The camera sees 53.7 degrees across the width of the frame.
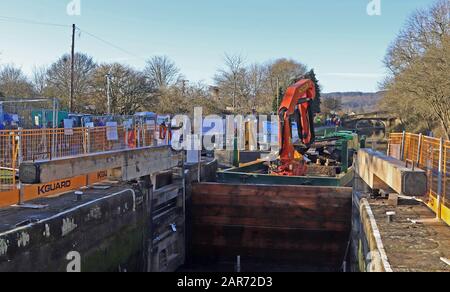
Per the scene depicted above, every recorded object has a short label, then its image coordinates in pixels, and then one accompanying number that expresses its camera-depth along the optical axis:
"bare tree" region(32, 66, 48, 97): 44.09
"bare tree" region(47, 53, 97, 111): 38.19
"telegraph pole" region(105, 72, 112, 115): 35.41
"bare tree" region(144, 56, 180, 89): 55.41
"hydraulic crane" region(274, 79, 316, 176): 12.63
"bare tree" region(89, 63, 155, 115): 37.97
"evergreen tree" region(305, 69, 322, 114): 65.72
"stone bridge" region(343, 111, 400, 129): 57.96
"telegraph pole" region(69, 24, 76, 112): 27.81
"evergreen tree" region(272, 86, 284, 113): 54.08
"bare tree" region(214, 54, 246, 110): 53.19
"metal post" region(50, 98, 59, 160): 9.66
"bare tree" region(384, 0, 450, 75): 32.16
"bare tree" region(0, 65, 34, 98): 37.20
